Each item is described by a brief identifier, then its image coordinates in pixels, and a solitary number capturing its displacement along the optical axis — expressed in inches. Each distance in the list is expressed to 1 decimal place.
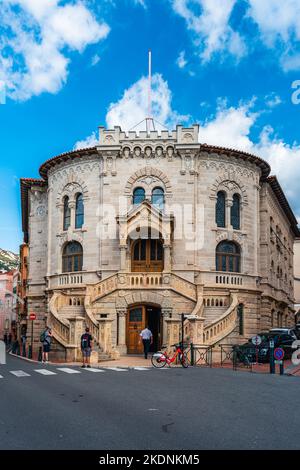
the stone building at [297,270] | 2923.2
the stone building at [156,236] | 1226.6
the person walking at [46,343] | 1035.9
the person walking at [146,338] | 1096.8
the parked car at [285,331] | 1153.4
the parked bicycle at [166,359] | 906.7
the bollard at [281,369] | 815.8
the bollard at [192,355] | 969.6
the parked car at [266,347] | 980.6
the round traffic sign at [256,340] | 862.3
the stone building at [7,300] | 3427.4
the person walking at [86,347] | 938.7
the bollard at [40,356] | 1092.5
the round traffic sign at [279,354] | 816.9
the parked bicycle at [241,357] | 917.6
